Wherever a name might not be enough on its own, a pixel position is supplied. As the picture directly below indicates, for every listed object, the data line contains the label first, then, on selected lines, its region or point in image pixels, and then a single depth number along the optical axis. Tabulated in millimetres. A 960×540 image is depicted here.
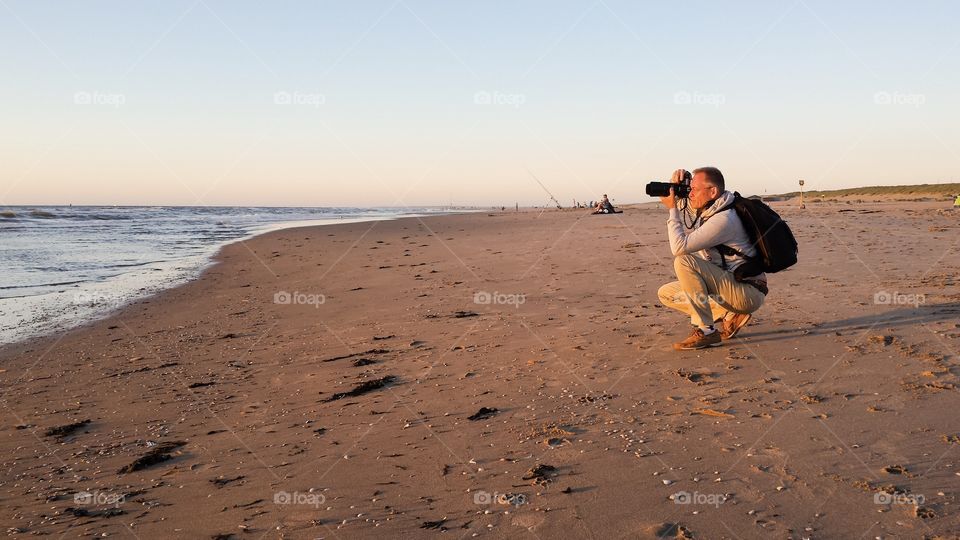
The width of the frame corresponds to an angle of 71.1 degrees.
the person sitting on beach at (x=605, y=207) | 33125
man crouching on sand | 5332
